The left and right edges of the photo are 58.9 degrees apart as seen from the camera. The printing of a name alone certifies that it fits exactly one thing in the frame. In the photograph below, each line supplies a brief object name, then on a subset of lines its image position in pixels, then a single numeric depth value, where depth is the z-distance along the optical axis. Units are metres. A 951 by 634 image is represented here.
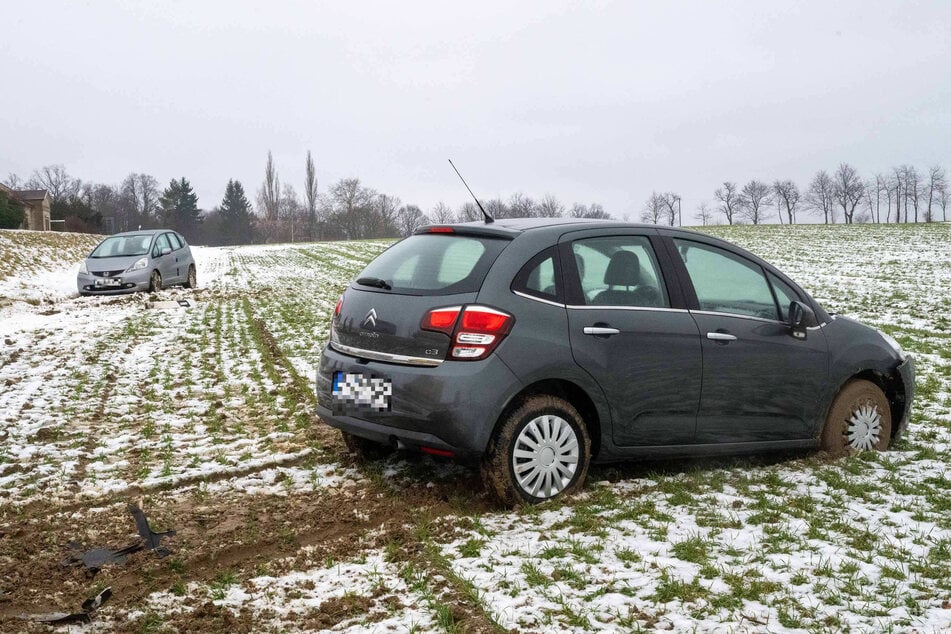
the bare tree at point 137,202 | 108.19
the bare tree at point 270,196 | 111.44
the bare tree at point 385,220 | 94.88
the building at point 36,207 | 65.25
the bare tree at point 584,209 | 65.74
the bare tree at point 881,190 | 108.51
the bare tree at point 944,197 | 109.06
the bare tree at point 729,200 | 111.69
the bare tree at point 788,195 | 107.50
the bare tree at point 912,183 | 108.00
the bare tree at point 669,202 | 105.81
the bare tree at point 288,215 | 108.56
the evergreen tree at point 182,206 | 110.06
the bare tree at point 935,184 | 108.50
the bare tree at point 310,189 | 104.17
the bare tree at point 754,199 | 110.12
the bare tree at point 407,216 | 95.37
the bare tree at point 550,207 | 55.72
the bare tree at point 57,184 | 117.94
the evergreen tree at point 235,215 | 109.56
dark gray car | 4.69
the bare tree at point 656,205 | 106.84
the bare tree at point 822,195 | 108.75
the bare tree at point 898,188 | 107.81
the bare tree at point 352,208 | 96.56
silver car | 18.78
